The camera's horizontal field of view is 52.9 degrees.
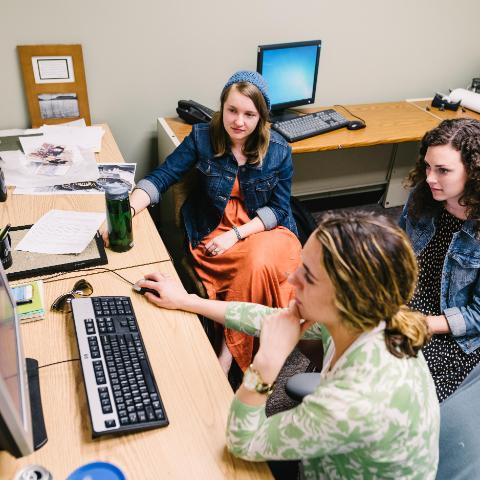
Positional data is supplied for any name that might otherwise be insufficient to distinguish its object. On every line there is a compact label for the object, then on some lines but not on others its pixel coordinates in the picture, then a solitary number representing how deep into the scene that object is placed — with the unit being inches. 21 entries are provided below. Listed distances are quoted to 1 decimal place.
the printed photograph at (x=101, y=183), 70.1
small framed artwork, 86.0
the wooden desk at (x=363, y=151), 96.9
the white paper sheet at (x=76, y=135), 83.3
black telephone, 93.6
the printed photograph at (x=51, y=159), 74.2
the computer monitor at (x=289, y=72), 95.0
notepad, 47.4
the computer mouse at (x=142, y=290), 51.5
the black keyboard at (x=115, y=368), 37.8
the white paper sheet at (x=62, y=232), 57.6
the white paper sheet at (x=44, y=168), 71.8
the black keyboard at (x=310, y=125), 96.1
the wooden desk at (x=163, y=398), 35.6
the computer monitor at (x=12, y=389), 29.3
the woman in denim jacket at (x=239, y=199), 71.8
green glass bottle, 54.8
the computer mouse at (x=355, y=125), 102.8
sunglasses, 49.1
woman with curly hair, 60.5
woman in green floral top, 32.0
